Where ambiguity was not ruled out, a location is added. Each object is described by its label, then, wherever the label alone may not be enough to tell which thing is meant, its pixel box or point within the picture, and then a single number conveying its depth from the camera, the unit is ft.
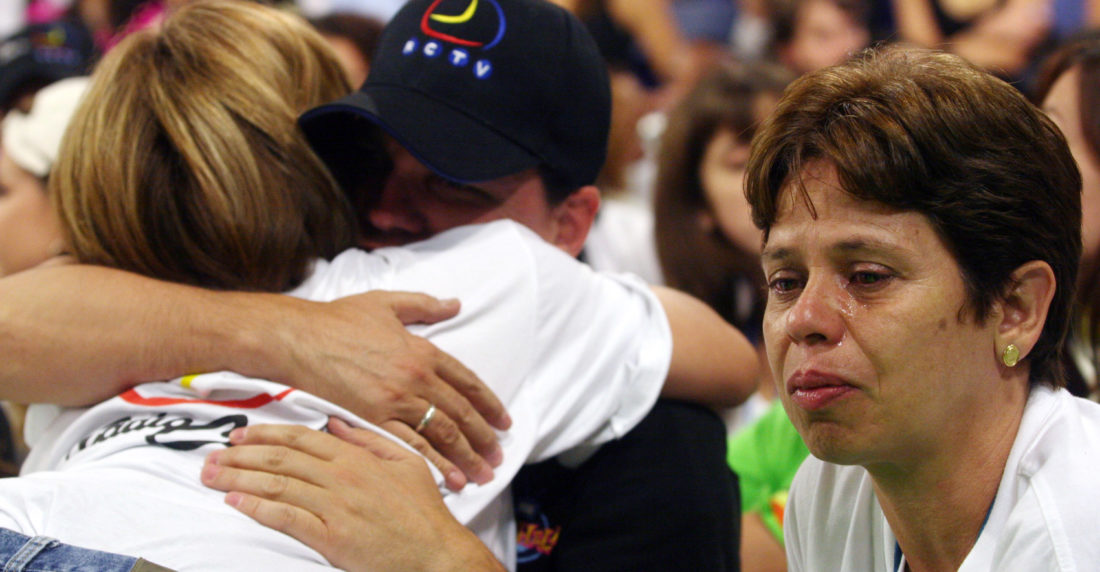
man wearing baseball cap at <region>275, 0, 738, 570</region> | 10.72
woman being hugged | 10.49
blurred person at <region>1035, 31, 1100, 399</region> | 11.50
